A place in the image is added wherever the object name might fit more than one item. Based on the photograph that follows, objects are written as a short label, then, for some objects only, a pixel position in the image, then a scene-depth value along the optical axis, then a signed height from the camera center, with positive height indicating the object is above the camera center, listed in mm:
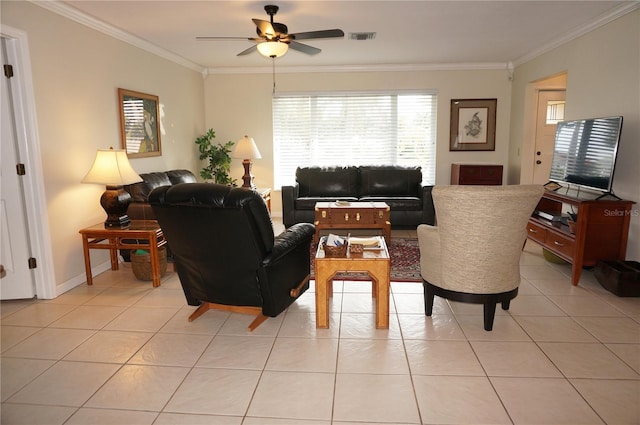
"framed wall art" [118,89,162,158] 4781 +254
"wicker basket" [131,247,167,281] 4066 -1139
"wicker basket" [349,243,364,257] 3093 -779
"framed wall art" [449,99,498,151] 7023 +281
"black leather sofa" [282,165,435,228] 6211 -666
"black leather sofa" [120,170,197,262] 4414 -528
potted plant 6973 -229
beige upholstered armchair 2719 -672
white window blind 7168 +227
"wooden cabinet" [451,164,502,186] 6648 -499
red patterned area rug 4176 -1296
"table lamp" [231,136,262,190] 6430 -151
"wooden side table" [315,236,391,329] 3006 -927
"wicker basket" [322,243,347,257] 3045 -766
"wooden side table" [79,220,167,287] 3873 -862
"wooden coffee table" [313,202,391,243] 5262 -913
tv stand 3749 -822
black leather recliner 2609 -698
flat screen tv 3828 -108
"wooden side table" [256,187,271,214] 6616 -787
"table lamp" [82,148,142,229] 3879 -311
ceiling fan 3754 +963
